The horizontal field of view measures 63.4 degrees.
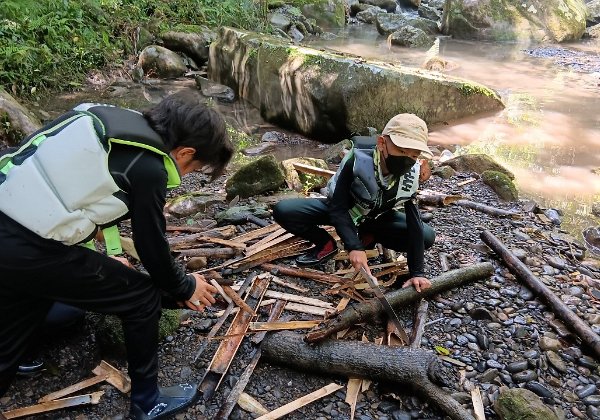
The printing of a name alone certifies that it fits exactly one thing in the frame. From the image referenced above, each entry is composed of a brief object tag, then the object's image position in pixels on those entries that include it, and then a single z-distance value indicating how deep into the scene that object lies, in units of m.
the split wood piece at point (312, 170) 6.73
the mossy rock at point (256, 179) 6.09
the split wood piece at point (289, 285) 4.16
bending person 2.18
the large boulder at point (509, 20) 22.42
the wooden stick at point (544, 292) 3.64
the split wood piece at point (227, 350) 3.14
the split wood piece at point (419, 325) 3.54
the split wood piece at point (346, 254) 4.62
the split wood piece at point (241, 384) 2.94
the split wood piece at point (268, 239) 4.67
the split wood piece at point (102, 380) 2.98
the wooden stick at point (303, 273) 4.27
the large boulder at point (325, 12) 22.14
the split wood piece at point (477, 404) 3.00
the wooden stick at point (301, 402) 2.93
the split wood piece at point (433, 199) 6.28
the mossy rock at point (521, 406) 2.86
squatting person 3.65
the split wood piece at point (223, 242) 4.65
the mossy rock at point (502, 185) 6.83
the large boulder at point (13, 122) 6.92
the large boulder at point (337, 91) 9.02
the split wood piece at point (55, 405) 2.79
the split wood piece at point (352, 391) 3.04
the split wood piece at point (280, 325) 3.55
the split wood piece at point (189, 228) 5.11
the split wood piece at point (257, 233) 4.85
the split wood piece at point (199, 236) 4.72
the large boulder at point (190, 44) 13.59
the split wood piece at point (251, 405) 2.98
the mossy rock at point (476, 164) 7.75
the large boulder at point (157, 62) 12.55
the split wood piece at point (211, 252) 4.52
